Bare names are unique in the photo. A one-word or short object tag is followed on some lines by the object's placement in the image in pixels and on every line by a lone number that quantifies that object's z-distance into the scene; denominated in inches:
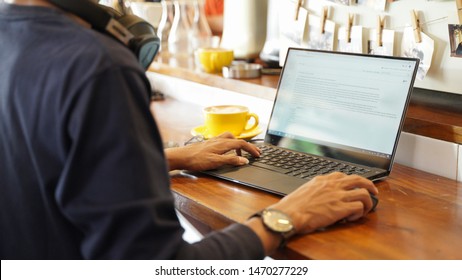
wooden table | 58.1
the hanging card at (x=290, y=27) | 86.7
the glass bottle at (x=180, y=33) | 112.3
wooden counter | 70.2
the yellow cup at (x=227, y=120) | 78.5
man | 53.0
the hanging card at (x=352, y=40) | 80.3
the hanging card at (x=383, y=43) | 77.7
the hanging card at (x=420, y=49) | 74.7
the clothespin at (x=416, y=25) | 75.1
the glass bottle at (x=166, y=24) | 114.3
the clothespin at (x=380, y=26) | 78.3
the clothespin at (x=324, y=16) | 83.6
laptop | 68.4
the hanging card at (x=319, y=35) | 83.3
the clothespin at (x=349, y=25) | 81.1
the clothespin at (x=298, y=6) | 86.7
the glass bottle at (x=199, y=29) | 110.5
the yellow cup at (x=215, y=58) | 93.7
